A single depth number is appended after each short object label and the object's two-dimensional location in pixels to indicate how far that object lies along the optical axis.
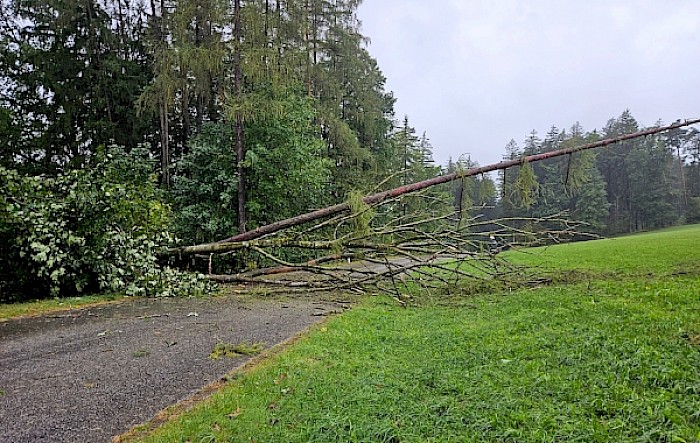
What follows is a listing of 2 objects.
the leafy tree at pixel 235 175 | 12.15
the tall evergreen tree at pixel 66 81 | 16.14
